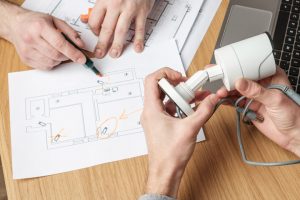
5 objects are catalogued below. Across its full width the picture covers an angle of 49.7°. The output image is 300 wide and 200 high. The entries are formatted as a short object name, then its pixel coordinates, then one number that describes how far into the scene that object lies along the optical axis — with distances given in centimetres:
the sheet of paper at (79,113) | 61
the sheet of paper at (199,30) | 72
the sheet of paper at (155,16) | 74
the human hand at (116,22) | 72
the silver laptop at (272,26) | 69
